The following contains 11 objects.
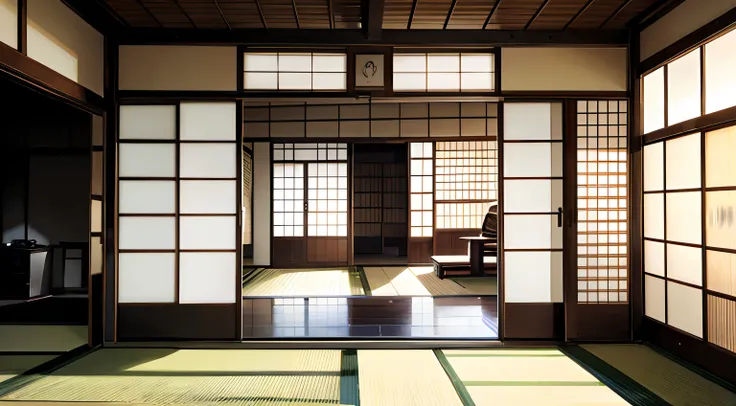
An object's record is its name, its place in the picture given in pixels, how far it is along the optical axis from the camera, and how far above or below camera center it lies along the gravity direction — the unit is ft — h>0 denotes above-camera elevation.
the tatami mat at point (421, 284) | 18.48 -3.39
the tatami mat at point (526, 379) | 8.34 -3.44
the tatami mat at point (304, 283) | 18.48 -3.41
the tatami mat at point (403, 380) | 8.26 -3.43
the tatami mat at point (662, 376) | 8.40 -3.44
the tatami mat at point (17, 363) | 9.61 -3.46
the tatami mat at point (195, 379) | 8.34 -3.44
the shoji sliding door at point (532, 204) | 12.37 +0.08
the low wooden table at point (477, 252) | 21.47 -2.09
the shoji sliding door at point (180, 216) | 12.22 -0.26
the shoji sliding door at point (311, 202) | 26.48 +0.25
